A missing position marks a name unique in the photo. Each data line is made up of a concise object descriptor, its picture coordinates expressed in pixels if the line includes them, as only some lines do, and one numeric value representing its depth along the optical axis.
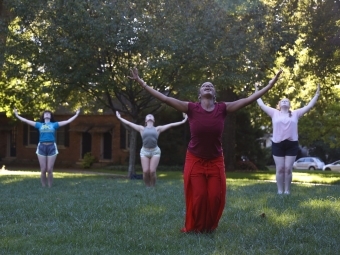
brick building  42.03
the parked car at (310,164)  58.31
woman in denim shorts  15.72
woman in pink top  12.59
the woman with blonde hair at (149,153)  15.48
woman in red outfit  7.34
